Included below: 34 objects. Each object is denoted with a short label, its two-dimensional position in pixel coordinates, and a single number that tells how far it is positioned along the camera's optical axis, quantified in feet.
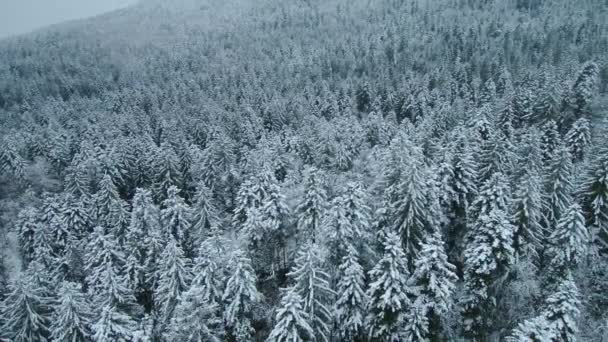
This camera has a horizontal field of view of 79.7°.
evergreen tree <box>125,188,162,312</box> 112.27
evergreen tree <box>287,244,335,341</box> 79.30
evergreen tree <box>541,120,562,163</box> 155.02
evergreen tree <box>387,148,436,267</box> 97.86
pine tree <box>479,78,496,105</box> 242.15
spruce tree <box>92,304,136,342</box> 77.51
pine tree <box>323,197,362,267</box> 88.12
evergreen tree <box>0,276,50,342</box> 96.07
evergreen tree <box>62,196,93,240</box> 151.12
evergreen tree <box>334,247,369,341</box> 80.33
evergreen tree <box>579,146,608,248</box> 105.09
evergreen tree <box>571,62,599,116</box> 192.75
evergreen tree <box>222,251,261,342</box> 84.23
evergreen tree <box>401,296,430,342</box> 77.71
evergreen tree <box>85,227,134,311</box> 93.66
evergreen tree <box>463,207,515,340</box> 81.15
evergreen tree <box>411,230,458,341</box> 76.23
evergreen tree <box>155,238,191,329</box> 93.86
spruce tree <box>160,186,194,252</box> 131.44
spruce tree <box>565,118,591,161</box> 157.28
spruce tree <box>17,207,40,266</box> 148.56
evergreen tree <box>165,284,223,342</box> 72.13
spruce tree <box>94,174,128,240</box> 153.58
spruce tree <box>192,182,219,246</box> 136.94
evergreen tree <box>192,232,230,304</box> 85.72
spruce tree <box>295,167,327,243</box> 112.57
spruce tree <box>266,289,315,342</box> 72.08
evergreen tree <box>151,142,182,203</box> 177.17
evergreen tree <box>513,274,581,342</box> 64.44
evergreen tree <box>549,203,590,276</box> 87.66
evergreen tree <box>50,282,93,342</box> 83.51
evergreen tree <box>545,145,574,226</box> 108.06
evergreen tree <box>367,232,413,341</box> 76.95
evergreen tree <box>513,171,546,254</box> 94.62
